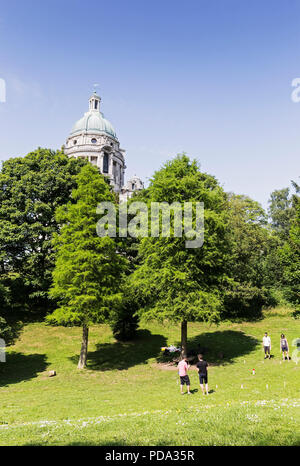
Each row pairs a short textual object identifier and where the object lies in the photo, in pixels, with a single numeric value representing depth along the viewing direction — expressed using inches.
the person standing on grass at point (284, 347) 793.6
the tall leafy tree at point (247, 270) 1419.8
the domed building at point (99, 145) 3654.0
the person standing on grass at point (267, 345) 833.5
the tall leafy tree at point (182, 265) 804.0
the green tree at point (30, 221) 1279.5
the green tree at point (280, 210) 2682.1
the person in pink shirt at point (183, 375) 577.2
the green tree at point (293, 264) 896.3
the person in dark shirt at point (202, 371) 559.2
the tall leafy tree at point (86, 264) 824.9
